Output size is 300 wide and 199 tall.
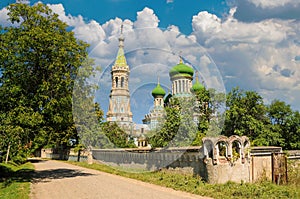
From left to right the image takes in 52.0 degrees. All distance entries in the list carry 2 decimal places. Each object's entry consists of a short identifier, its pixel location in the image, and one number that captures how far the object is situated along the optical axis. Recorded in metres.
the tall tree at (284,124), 31.44
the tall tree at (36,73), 12.82
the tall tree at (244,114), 26.77
